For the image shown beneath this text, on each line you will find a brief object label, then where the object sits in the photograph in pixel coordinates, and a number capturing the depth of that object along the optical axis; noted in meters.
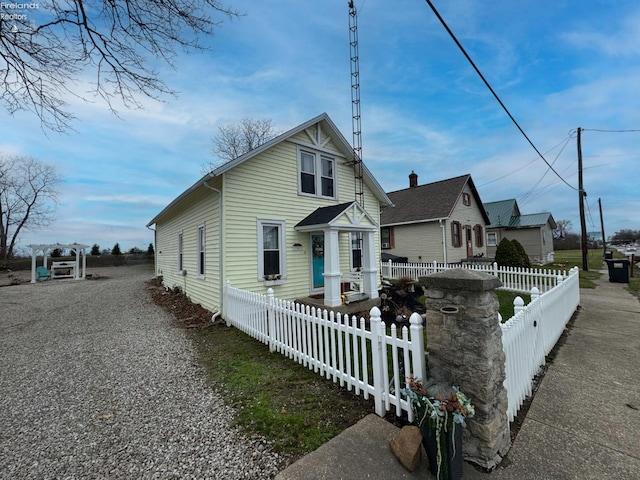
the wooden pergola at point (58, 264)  15.52
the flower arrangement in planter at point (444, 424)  2.02
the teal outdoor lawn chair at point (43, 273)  16.70
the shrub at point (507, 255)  12.78
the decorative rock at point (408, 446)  2.16
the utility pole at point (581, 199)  14.68
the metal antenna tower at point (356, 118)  8.19
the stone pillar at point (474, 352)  2.20
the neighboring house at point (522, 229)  21.58
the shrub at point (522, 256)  12.73
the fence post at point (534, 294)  3.92
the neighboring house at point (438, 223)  16.66
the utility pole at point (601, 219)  30.54
